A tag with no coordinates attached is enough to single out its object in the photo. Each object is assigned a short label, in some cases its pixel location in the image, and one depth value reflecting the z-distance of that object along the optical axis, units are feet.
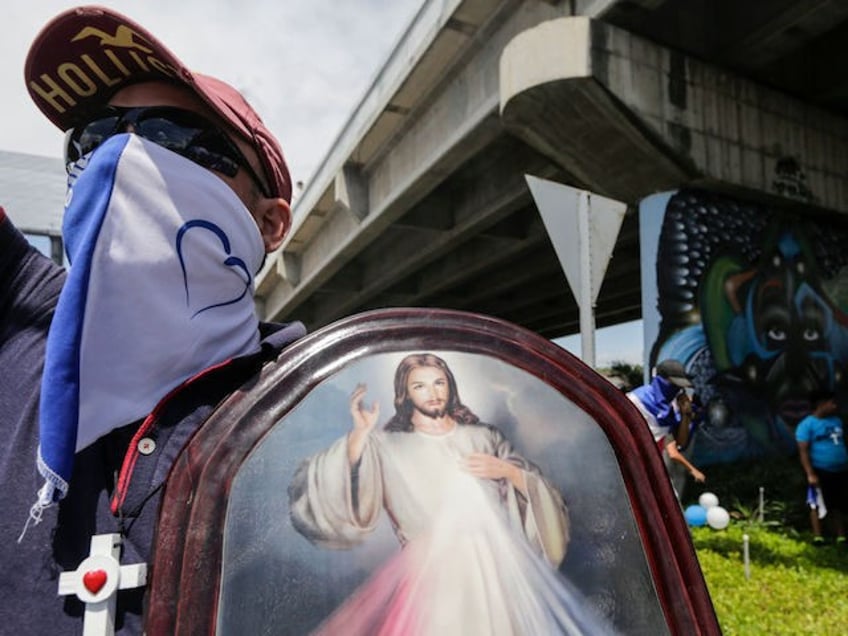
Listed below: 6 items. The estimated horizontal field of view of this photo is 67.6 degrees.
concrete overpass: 22.01
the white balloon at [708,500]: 22.16
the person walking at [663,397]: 16.37
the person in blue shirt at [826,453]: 21.12
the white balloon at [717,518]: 20.76
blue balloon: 21.91
